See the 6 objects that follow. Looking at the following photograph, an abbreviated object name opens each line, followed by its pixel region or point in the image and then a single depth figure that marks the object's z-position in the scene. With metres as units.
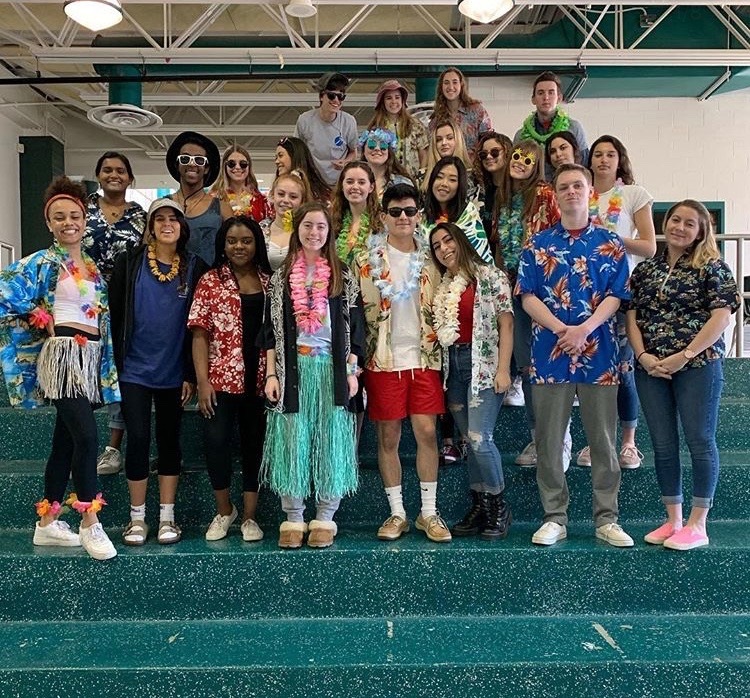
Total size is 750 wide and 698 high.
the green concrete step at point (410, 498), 3.17
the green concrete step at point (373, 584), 2.72
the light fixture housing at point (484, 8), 5.31
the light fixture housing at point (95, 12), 5.21
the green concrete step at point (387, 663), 2.22
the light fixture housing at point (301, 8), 5.81
